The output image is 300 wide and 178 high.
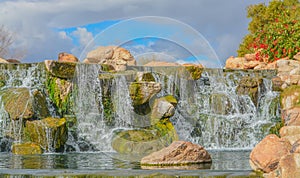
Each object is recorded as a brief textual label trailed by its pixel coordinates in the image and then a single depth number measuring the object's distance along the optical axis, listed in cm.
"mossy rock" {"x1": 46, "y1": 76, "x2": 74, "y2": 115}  1734
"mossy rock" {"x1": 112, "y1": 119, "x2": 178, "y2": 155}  1395
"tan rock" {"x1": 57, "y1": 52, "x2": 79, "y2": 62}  2262
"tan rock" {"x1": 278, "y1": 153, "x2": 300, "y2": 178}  746
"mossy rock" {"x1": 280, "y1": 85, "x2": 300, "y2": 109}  1855
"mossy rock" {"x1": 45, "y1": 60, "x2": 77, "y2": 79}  1720
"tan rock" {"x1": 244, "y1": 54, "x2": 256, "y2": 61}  2853
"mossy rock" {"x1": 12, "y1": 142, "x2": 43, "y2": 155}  1434
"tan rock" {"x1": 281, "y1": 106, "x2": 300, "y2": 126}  1717
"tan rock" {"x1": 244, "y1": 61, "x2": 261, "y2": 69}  2502
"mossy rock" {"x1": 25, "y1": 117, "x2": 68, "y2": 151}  1509
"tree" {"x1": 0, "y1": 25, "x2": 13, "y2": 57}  3620
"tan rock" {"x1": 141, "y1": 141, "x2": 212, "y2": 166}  1007
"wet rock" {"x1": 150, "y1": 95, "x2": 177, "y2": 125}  1611
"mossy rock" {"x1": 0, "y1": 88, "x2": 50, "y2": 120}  1578
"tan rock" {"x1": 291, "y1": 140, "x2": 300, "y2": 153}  810
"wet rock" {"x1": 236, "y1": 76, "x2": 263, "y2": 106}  1933
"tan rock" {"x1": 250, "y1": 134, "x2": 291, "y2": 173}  873
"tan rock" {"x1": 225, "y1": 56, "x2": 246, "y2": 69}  2638
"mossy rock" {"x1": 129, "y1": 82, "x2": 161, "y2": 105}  1630
